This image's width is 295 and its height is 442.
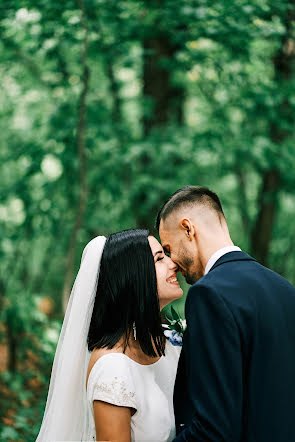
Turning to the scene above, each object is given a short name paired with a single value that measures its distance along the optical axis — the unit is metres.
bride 2.69
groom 2.04
